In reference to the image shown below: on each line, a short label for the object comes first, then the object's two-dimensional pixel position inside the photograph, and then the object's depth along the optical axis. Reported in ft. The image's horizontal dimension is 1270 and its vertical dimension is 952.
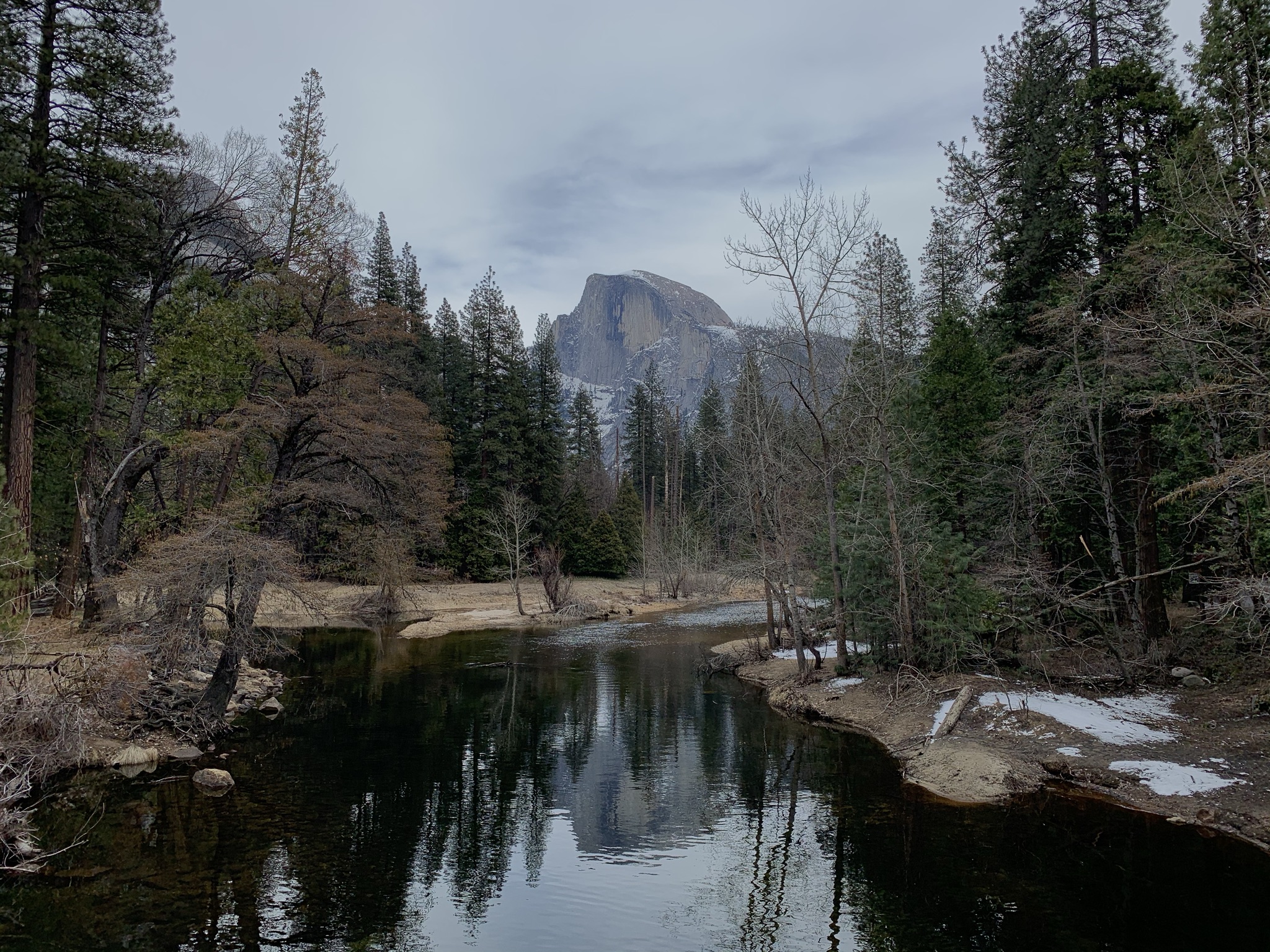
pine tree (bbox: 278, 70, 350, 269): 57.00
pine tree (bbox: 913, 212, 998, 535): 57.62
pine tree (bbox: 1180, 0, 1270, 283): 29.96
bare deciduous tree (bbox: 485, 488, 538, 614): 117.29
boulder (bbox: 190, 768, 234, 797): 35.91
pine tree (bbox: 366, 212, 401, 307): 137.28
